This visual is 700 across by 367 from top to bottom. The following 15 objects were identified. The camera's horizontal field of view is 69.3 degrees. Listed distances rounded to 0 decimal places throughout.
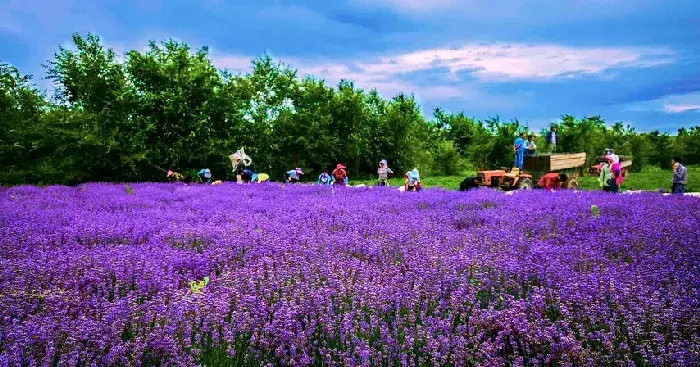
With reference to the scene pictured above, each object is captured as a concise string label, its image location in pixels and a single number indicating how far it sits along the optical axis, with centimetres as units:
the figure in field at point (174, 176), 1750
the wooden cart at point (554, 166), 1503
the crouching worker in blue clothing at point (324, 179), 1688
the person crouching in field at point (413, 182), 1304
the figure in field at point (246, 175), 1808
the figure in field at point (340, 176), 1594
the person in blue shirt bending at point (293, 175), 1767
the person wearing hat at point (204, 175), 1720
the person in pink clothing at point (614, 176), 1291
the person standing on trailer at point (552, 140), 1769
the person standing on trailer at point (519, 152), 1603
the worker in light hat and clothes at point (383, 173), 1641
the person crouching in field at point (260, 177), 1777
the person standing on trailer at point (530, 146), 1673
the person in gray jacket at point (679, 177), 1260
